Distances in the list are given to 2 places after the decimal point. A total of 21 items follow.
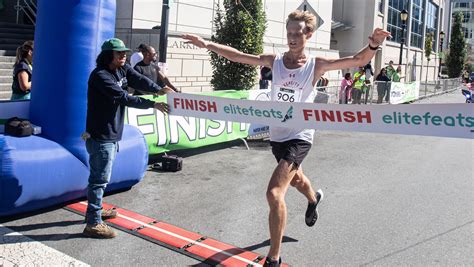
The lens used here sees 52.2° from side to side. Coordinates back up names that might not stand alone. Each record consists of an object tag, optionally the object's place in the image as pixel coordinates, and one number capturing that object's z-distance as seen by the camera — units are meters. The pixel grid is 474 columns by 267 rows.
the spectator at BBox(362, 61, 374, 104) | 19.69
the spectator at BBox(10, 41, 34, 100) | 6.46
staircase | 11.62
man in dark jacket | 4.43
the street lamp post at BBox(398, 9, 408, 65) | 26.92
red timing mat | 4.16
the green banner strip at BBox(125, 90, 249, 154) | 7.60
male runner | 3.88
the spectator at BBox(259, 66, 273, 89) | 12.90
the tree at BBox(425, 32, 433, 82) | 50.81
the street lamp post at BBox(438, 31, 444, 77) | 50.04
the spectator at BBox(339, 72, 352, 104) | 18.75
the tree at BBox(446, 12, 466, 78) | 56.72
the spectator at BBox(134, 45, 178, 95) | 7.97
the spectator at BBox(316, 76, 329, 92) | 18.87
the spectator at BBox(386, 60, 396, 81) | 23.53
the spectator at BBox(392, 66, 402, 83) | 23.95
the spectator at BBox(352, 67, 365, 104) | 19.16
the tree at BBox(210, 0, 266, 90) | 11.57
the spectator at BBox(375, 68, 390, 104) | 20.61
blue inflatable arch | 5.08
